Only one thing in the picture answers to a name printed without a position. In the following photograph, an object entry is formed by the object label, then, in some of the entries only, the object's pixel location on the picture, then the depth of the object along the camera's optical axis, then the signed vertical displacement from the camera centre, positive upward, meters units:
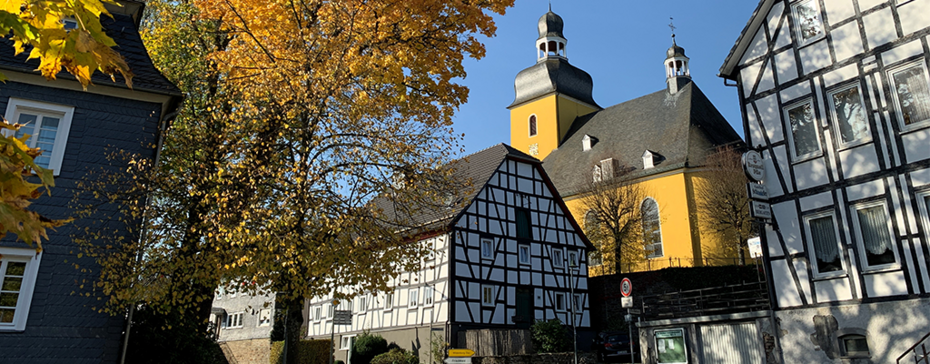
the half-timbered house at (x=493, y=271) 24.38 +3.89
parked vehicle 23.52 +0.85
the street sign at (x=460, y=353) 13.72 +0.37
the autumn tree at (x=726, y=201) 32.69 +8.56
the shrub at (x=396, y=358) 22.47 +0.43
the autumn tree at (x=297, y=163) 12.14 +4.15
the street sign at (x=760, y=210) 15.06 +3.64
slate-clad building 12.20 +3.96
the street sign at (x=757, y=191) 15.20 +4.10
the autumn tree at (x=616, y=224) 36.34 +8.11
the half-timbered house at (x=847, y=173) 12.98 +4.18
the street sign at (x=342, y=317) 17.69 +1.44
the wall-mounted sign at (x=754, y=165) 15.27 +4.73
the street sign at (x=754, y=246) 24.48 +4.59
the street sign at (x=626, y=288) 16.05 +1.99
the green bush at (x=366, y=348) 24.97 +0.84
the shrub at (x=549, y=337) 23.42 +1.20
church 36.75 +14.51
